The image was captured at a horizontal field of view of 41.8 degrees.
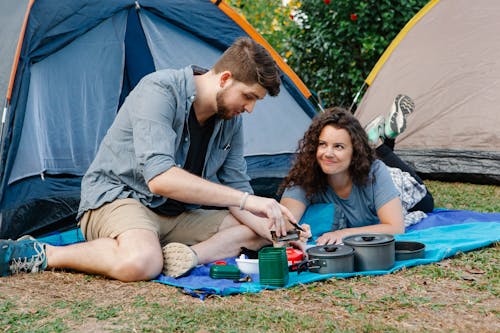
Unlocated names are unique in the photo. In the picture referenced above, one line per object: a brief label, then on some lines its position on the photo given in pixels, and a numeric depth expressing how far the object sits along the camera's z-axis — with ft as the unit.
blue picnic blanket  7.88
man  7.99
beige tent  16.01
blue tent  10.96
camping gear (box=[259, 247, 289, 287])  7.79
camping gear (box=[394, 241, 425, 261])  8.87
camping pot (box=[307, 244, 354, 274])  8.20
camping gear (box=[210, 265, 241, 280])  8.25
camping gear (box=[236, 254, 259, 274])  8.48
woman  10.45
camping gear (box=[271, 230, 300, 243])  7.99
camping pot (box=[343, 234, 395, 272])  8.38
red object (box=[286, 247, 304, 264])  8.70
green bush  21.49
